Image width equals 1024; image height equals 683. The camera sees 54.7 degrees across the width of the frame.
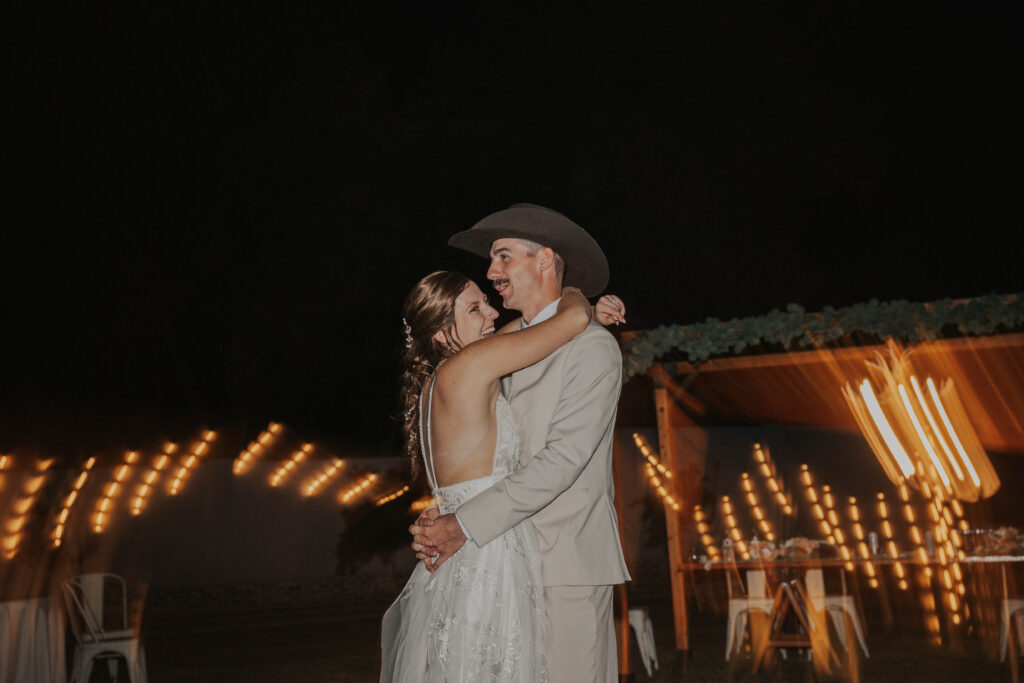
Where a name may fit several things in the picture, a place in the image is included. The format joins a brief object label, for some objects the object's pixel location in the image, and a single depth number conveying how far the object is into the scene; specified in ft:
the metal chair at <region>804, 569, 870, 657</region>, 27.07
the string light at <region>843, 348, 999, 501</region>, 26.20
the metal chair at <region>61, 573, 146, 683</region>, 23.76
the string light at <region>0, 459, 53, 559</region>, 29.17
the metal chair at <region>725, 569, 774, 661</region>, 27.96
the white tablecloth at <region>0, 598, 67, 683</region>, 20.17
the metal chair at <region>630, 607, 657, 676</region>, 26.12
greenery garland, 23.61
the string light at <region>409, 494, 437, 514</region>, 36.78
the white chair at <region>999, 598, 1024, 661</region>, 24.86
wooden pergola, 27.02
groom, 8.82
